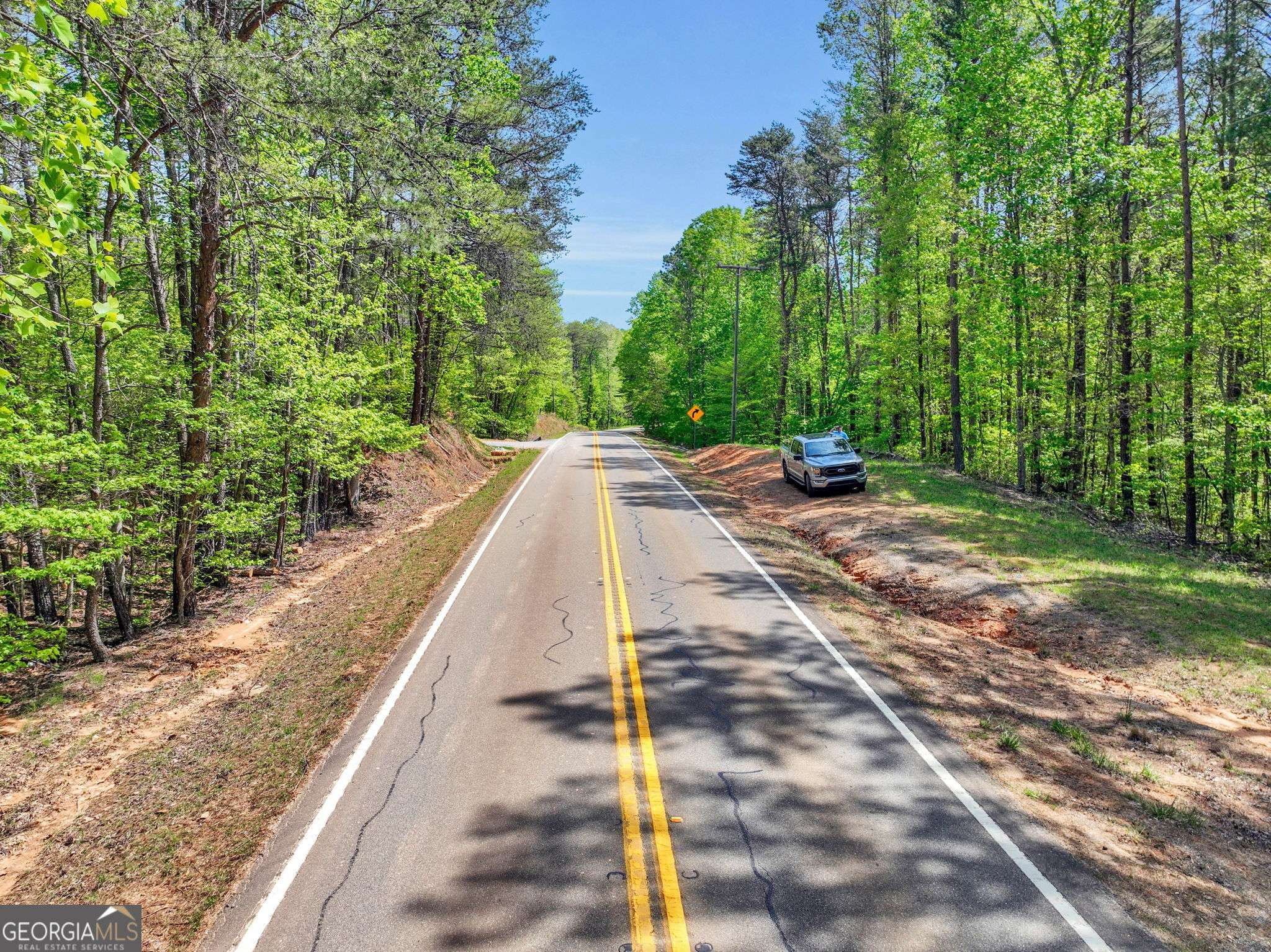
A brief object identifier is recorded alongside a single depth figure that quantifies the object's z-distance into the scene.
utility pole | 30.55
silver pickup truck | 20.25
